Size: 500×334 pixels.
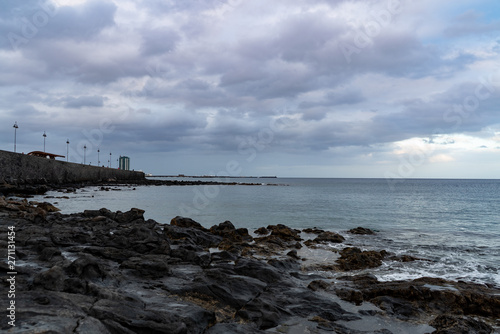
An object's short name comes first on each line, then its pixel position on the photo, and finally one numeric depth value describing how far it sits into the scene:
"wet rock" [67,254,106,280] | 7.67
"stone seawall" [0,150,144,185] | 43.25
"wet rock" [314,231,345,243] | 18.31
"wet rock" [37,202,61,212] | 23.50
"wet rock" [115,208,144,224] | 19.45
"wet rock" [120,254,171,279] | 8.88
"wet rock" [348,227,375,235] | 22.09
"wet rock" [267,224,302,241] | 18.28
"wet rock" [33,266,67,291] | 6.57
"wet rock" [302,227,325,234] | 22.09
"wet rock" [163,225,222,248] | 15.76
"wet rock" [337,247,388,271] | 12.23
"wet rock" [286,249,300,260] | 13.61
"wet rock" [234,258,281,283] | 9.28
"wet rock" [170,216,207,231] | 20.14
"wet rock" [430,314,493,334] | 6.47
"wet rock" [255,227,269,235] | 20.91
